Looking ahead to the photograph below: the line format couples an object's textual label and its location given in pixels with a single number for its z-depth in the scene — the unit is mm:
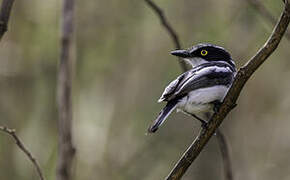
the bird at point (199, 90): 7930
